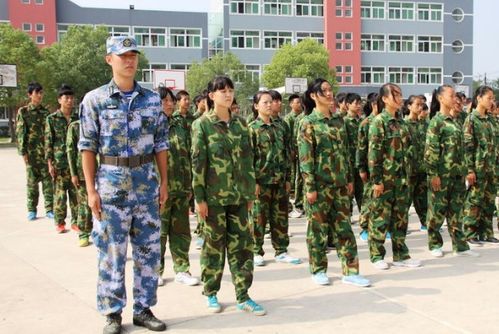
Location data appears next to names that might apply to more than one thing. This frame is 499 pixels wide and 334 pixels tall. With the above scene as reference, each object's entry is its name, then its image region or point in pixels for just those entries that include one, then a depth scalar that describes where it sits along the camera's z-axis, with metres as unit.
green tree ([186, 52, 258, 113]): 38.09
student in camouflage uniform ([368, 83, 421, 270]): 5.19
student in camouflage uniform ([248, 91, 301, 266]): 5.52
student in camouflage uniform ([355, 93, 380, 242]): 6.07
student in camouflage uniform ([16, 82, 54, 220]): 7.89
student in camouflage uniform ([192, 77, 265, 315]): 4.01
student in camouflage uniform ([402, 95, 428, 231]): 6.64
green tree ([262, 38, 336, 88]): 38.56
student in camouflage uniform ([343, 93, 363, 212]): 7.50
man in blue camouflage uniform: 3.57
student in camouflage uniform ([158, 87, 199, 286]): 4.80
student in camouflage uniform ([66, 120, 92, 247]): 6.05
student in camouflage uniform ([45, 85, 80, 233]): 7.14
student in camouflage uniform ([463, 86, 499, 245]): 6.07
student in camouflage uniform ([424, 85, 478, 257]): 5.62
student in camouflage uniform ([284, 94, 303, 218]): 7.86
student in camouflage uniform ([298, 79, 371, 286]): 4.58
